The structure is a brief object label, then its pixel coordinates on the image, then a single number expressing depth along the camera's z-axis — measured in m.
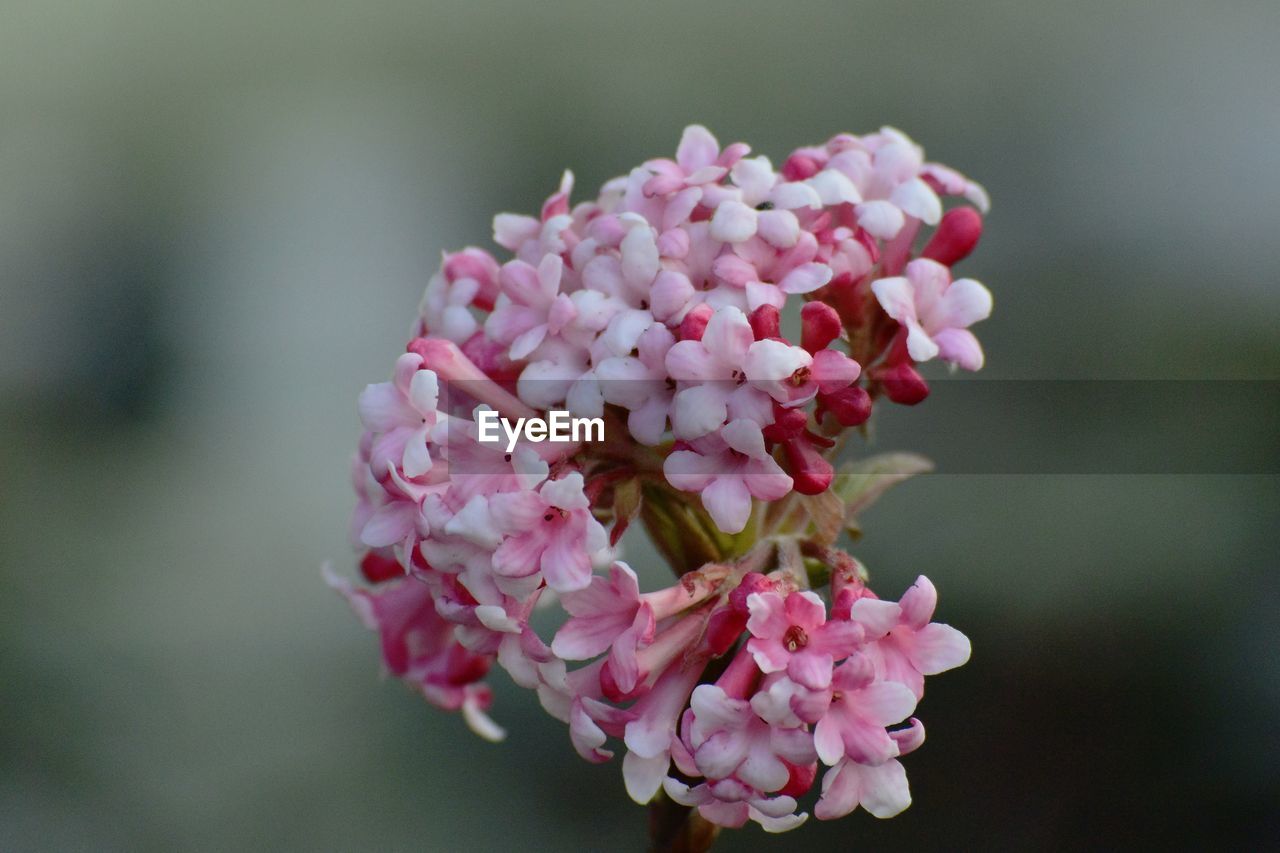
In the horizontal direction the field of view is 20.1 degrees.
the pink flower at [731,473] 0.30
